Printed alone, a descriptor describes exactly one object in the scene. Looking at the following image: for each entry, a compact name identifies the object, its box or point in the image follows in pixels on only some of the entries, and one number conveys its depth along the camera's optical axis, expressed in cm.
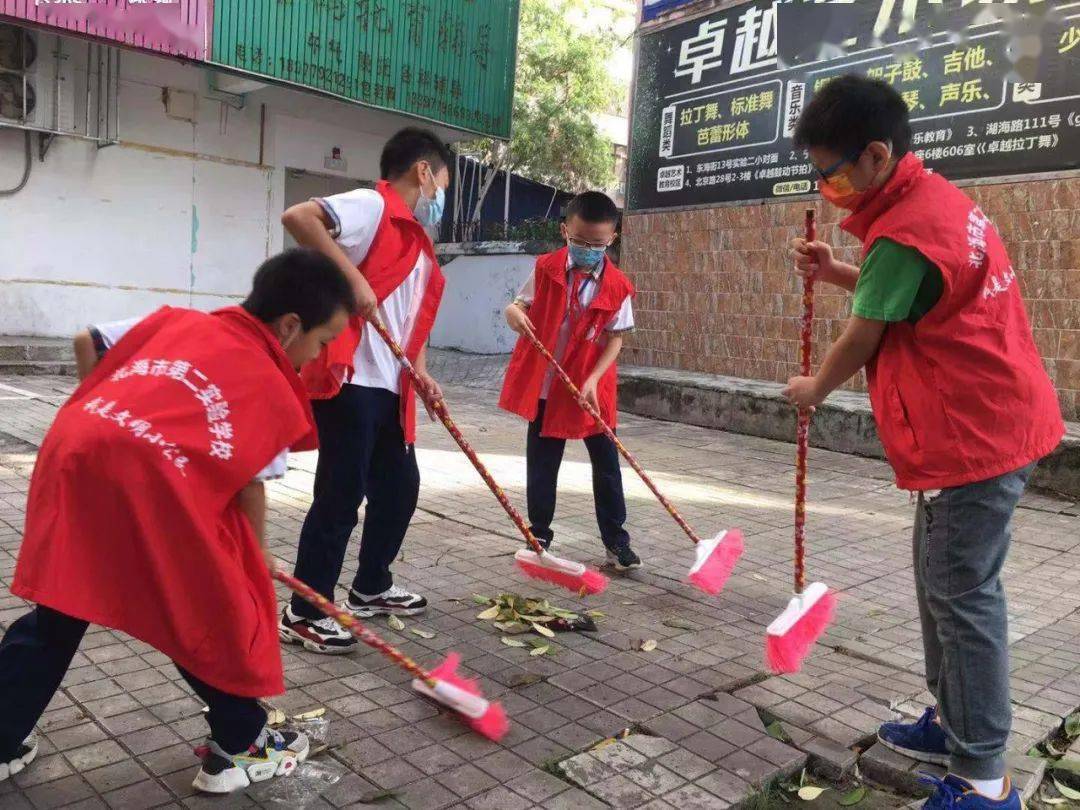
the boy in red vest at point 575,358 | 420
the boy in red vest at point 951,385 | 224
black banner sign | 715
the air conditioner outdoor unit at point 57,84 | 1004
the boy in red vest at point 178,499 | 192
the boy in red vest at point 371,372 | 301
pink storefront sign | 918
